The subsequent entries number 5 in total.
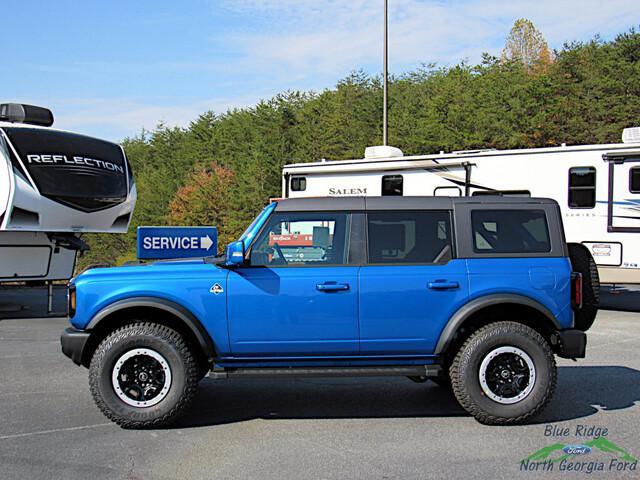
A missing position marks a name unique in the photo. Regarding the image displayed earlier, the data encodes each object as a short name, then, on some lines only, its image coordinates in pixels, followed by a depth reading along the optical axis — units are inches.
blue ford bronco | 248.5
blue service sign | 486.6
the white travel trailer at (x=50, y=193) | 476.1
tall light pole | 973.2
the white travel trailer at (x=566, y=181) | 539.2
